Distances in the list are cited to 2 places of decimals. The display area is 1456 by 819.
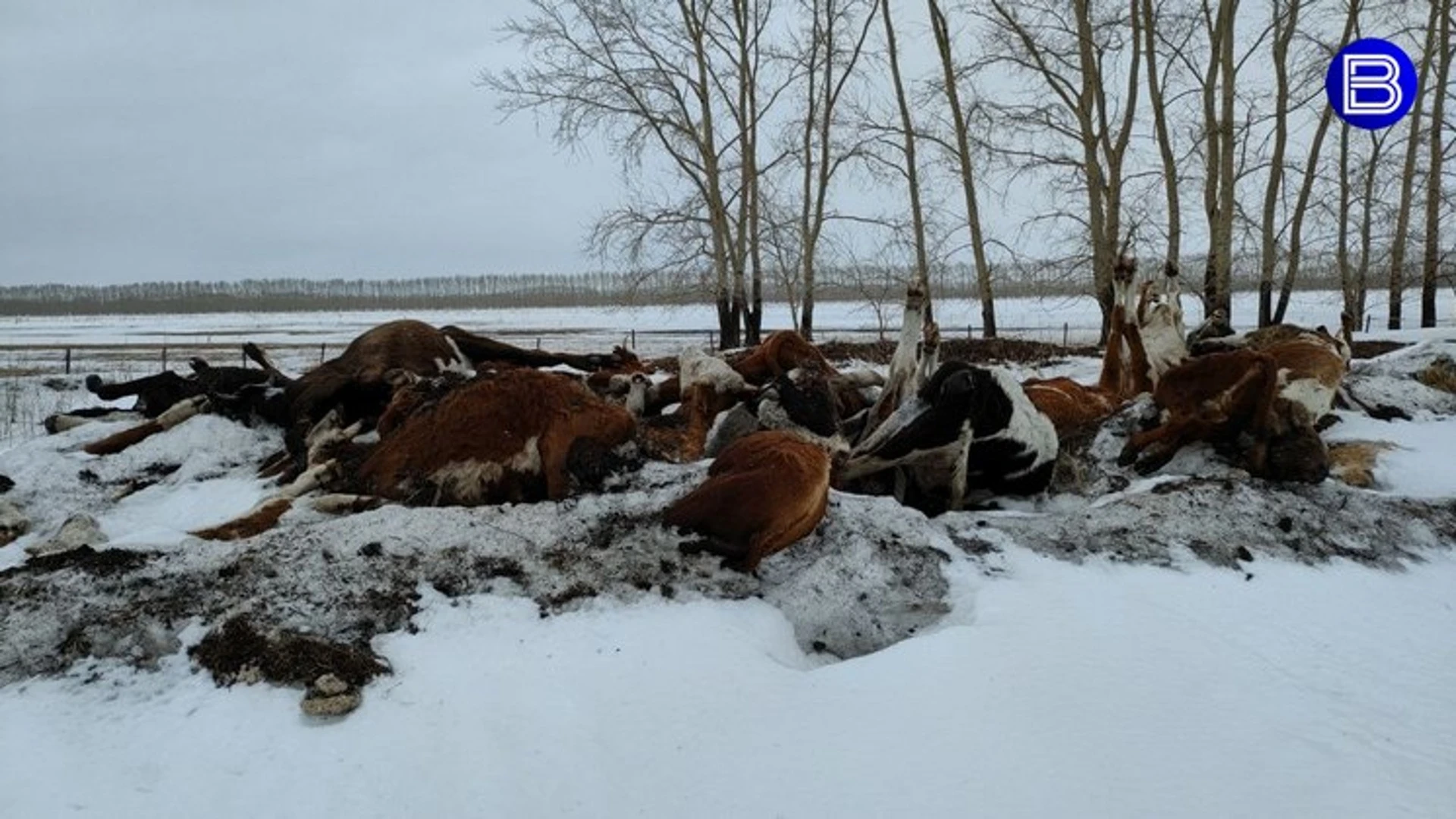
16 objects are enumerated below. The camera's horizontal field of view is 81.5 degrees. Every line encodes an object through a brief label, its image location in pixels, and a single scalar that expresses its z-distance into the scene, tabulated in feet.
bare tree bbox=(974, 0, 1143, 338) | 57.82
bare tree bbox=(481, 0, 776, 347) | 68.74
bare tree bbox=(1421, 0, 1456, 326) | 61.36
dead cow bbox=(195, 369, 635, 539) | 13.30
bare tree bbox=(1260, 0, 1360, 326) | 65.62
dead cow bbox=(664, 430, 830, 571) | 10.94
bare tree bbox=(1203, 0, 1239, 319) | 55.26
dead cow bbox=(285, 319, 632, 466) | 17.08
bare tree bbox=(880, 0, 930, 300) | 67.31
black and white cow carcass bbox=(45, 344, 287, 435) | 19.24
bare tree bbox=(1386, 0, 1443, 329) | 62.95
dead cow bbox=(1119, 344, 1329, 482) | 14.85
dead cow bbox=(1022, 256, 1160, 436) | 19.00
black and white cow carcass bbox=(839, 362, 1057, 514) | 14.66
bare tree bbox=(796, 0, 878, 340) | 70.08
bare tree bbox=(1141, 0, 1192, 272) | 56.29
